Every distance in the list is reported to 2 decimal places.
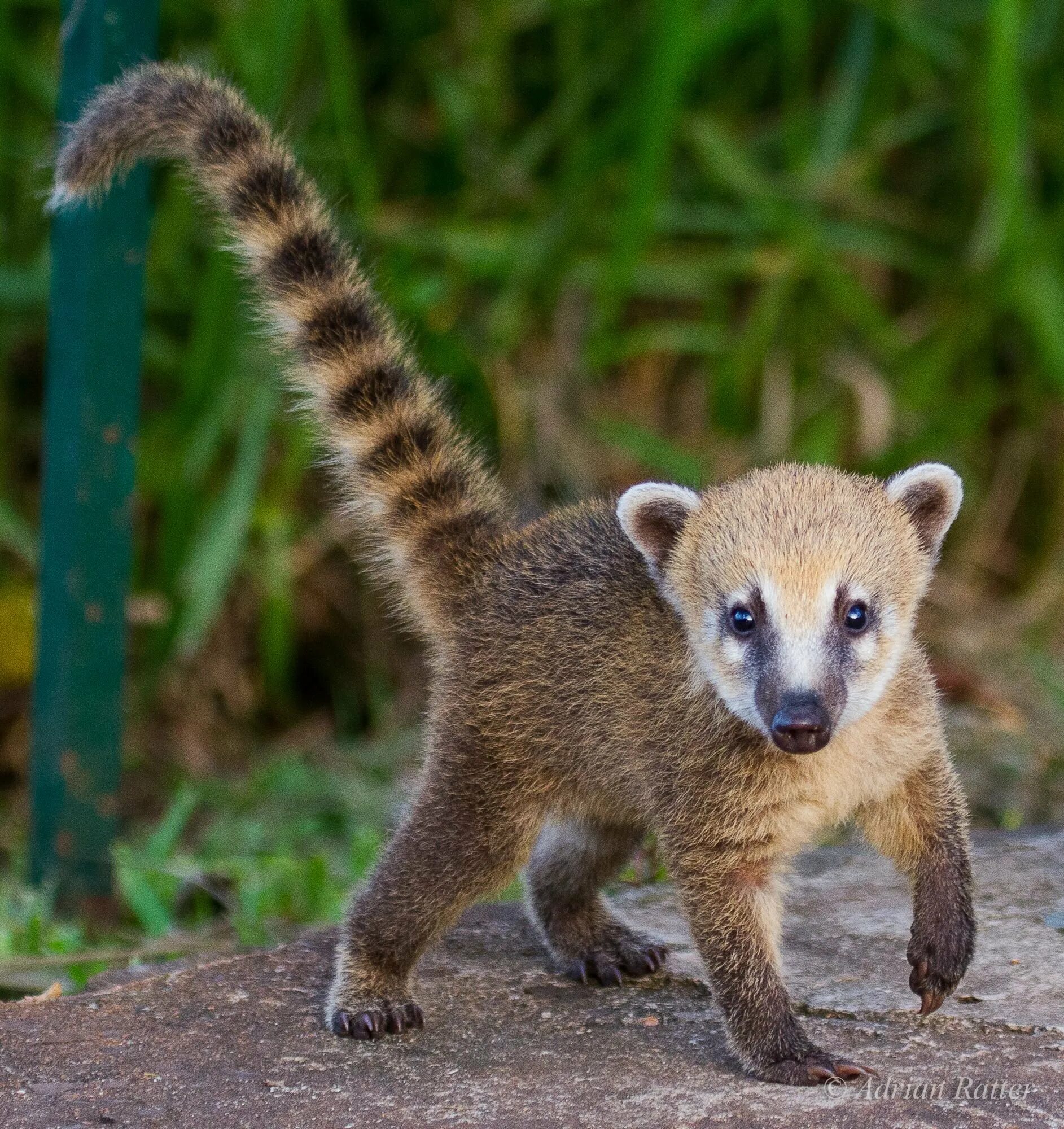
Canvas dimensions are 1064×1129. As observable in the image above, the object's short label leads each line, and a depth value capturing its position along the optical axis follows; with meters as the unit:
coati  6.61
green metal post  9.50
